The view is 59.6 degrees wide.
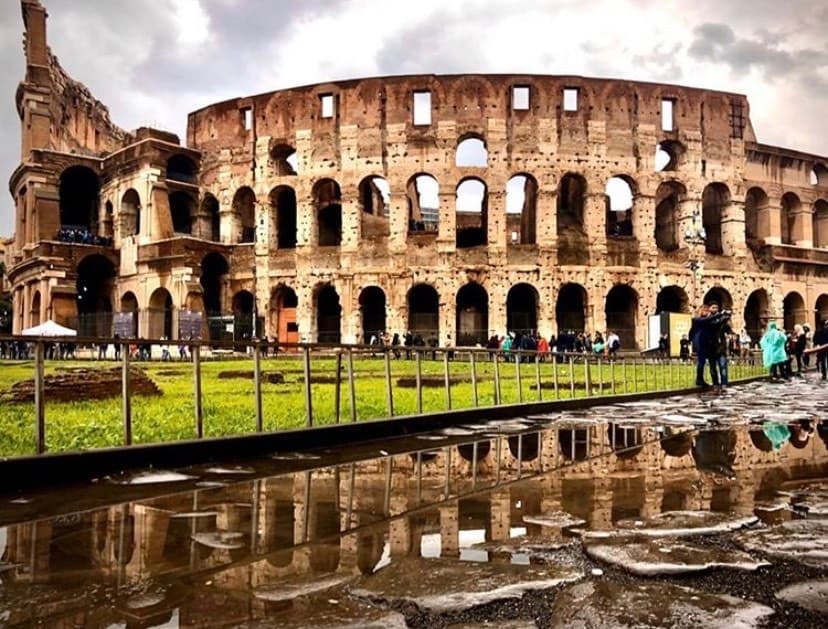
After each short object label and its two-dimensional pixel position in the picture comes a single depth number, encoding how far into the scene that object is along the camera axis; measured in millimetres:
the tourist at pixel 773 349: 17844
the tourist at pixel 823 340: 17672
